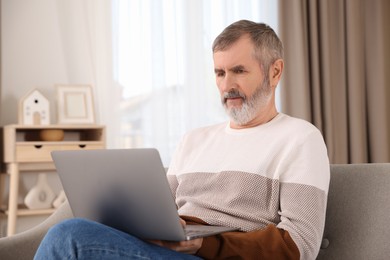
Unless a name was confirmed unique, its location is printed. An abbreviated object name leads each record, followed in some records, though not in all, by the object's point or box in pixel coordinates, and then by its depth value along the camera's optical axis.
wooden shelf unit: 3.37
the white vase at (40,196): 3.54
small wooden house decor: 3.53
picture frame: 3.66
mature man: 1.26
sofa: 1.55
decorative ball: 3.54
